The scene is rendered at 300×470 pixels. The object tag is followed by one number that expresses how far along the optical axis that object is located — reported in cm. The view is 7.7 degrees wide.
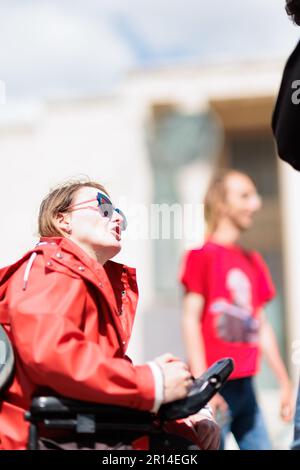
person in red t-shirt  540
